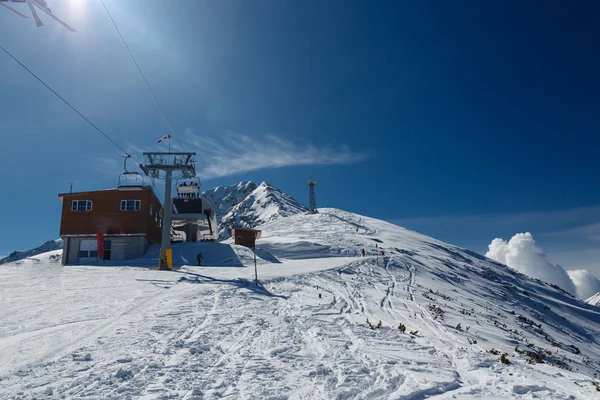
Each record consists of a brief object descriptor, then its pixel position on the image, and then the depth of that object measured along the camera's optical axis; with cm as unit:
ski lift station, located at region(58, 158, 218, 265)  3547
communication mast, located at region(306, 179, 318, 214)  7753
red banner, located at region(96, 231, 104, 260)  3480
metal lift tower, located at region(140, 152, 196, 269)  2972
